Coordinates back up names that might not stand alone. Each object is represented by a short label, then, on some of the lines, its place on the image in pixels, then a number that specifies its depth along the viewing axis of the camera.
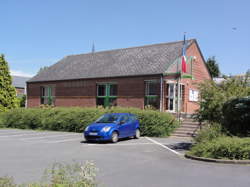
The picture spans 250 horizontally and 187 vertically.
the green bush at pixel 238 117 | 12.52
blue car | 15.15
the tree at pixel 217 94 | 15.46
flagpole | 23.51
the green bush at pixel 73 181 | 4.37
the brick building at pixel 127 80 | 24.67
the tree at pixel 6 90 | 32.03
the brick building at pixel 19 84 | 58.59
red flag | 23.16
